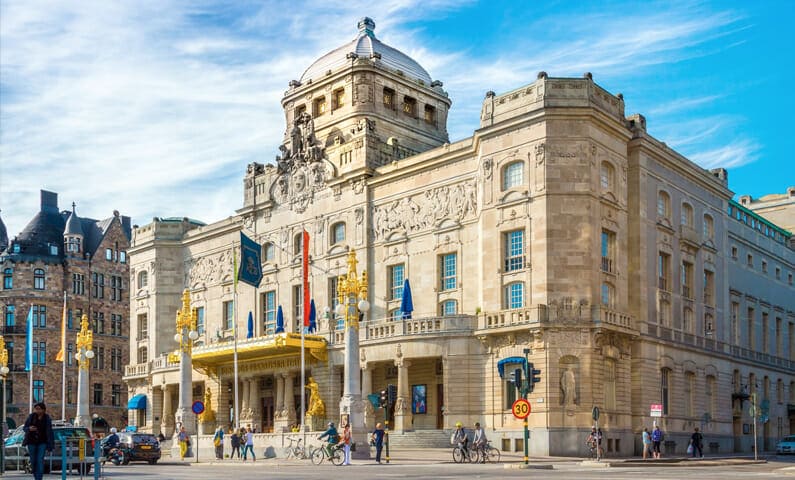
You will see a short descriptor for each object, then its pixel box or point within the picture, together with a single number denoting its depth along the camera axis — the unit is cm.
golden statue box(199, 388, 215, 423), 7150
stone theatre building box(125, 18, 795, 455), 5347
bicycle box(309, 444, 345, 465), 4056
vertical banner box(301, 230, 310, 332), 5412
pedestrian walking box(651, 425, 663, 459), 5022
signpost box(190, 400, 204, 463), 4614
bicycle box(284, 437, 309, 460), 4478
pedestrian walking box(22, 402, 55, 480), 2380
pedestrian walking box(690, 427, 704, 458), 5356
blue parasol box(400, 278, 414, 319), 6028
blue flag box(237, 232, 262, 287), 5484
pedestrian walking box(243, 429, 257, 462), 4731
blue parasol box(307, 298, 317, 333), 6581
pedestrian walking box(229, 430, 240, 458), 5025
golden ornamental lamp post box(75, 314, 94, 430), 6638
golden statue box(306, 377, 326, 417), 6122
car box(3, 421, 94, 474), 3225
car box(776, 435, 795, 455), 5909
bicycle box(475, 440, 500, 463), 4340
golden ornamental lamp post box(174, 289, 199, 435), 5816
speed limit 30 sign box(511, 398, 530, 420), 3475
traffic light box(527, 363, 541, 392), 3662
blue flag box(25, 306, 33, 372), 6806
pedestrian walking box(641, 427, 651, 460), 4928
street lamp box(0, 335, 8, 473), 5980
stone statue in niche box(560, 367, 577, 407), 5138
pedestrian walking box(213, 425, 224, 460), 5079
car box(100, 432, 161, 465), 4653
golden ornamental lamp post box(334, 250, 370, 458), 4303
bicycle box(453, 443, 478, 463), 4303
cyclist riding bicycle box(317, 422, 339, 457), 4206
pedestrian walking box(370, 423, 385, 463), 4194
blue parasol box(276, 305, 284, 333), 6931
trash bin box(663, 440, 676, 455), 5669
